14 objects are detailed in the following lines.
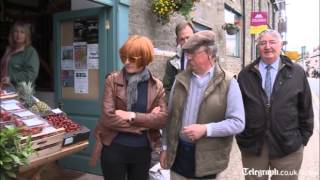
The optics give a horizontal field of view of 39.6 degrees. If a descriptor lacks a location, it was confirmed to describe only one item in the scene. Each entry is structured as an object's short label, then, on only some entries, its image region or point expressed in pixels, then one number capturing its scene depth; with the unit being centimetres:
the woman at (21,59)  481
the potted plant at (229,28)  1134
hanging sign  1352
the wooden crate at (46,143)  320
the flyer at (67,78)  557
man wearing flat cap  286
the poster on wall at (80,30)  541
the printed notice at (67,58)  554
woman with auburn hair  313
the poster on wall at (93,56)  535
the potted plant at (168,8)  630
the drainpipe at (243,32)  1455
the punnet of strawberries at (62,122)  375
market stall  298
